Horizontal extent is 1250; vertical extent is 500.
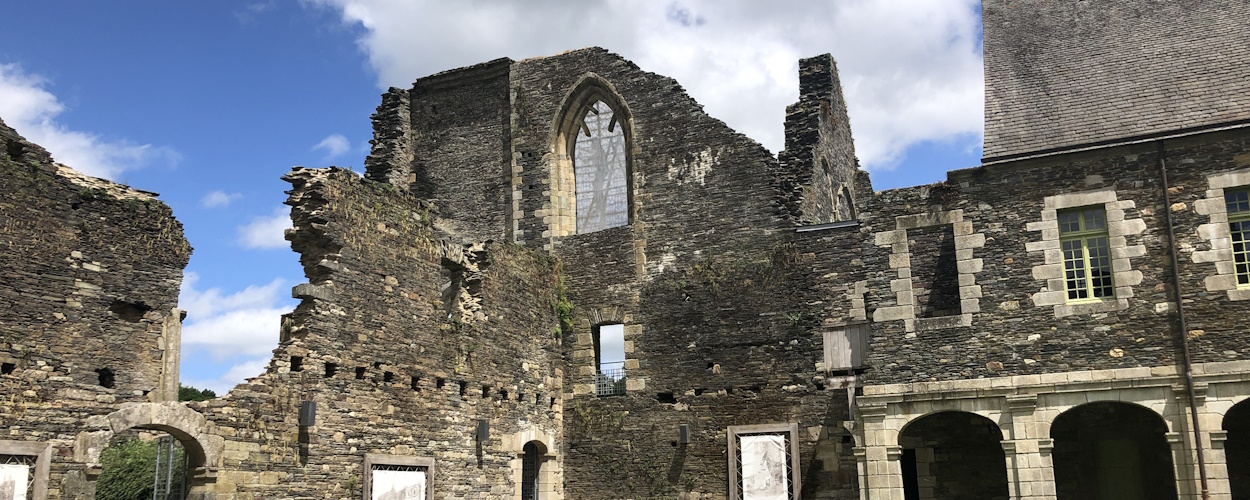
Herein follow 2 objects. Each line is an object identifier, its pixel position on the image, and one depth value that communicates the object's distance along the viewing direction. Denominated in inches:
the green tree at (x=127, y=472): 753.6
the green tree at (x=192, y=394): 1304.4
